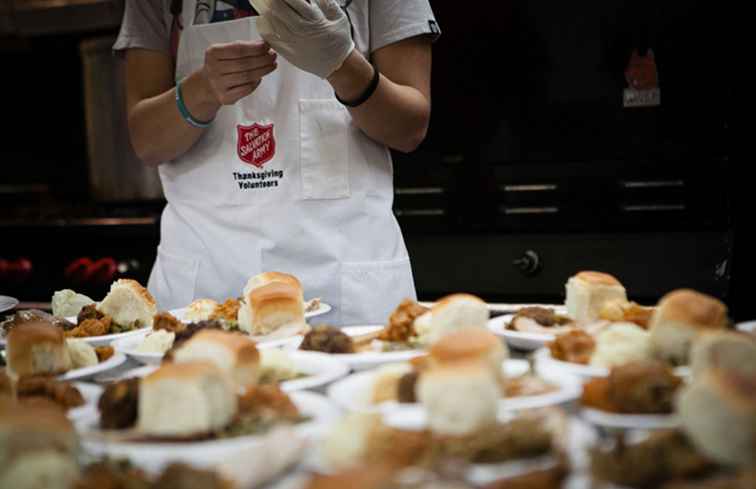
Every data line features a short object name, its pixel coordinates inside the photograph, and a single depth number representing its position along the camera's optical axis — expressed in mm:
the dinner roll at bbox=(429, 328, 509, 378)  1169
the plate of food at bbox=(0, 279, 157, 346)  1965
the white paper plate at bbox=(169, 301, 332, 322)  2111
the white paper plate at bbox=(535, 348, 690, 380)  1342
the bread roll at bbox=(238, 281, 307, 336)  1866
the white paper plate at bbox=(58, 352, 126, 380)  1542
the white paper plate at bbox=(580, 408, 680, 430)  1128
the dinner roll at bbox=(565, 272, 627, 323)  1775
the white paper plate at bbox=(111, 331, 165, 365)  1680
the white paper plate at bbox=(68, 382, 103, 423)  1286
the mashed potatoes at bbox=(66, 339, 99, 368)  1628
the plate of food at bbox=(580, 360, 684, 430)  1142
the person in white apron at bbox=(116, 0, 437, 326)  2467
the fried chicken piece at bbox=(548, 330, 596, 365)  1466
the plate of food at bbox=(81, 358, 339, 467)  1110
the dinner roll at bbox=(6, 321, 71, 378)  1527
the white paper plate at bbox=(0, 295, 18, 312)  2272
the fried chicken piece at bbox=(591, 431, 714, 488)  965
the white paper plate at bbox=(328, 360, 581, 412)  1211
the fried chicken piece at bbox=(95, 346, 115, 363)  1715
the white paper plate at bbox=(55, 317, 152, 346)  1879
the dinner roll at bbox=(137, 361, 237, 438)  1144
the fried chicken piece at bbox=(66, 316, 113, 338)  1939
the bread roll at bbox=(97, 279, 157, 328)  2041
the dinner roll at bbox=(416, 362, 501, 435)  1097
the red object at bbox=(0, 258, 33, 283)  4547
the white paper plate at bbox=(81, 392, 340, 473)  1070
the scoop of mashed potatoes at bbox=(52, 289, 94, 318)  2234
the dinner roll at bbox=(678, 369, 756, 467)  979
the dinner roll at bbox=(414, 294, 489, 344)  1569
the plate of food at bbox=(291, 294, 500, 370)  1575
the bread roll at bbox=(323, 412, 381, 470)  1047
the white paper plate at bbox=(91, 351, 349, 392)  1426
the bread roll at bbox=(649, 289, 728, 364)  1387
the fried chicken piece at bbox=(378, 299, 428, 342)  1728
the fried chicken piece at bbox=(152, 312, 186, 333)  1839
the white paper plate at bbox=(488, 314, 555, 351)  1677
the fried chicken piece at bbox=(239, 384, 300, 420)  1219
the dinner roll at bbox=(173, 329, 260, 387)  1329
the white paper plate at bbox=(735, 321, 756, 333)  1530
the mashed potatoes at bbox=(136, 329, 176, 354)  1724
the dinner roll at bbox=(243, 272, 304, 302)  1978
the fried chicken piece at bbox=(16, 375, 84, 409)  1343
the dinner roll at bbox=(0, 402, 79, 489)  1042
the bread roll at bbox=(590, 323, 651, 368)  1409
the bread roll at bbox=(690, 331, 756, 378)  1156
